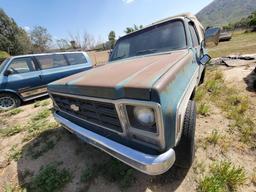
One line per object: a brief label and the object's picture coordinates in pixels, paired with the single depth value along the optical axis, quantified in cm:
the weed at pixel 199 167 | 213
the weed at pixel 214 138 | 257
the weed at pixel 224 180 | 186
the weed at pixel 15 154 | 306
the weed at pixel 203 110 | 340
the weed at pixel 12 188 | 235
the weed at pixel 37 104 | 568
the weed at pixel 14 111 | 528
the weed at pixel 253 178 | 191
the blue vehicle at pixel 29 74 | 552
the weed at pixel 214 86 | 436
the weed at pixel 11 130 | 400
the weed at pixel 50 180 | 229
